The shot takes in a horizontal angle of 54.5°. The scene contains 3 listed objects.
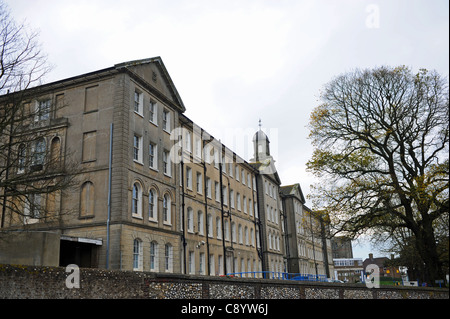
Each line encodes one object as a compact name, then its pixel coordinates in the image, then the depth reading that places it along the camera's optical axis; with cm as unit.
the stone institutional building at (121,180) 2305
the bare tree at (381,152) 2672
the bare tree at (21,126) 1750
